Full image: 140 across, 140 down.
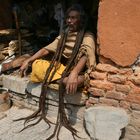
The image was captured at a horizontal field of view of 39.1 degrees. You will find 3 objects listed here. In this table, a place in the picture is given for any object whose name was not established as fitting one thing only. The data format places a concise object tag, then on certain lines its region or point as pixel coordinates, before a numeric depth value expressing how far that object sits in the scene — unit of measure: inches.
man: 92.5
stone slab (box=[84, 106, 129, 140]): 87.6
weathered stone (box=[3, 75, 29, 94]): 108.7
